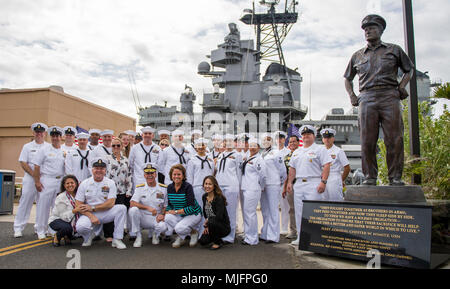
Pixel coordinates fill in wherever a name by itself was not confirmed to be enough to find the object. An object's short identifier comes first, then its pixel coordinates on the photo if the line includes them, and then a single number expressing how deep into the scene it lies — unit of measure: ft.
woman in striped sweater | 17.85
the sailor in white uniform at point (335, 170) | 20.21
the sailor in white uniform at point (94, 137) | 22.74
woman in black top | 17.15
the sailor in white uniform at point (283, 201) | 23.60
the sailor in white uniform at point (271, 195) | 19.60
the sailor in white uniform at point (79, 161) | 20.88
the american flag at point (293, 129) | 34.01
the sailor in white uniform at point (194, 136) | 24.00
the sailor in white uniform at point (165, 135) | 24.75
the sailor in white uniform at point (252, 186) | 19.07
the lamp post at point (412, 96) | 18.04
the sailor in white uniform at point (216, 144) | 23.79
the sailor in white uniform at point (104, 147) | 21.12
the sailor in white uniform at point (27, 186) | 20.13
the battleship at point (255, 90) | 108.47
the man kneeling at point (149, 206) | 18.02
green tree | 18.34
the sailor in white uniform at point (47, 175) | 19.85
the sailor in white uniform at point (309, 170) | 18.15
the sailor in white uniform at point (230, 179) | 19.53
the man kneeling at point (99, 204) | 17.29
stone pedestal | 12.12
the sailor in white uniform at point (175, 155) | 21.91
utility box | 30.68
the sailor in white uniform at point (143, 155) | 21.59
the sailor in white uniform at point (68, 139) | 21.99
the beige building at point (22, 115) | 49.57
